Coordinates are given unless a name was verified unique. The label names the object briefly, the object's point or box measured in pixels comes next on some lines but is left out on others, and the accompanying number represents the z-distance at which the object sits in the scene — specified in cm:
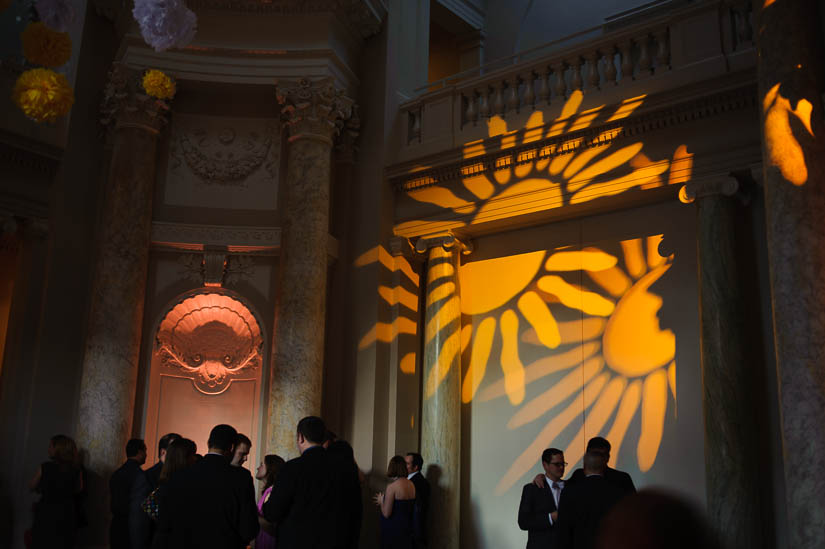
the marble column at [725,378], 708
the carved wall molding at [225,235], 1023
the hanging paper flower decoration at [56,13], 481
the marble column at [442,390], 922
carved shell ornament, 1041
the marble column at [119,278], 900
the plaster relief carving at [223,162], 1055
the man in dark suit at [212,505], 444
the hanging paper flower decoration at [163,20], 496
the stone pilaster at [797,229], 579
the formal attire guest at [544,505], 656
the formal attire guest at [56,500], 720
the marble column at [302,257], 918
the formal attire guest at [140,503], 606
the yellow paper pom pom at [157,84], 705
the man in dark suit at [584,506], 446
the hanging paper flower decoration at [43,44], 463
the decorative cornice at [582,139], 794
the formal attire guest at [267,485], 631
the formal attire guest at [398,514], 682
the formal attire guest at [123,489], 650
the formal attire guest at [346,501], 474
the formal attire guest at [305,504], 464
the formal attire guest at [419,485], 826
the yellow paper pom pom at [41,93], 466
